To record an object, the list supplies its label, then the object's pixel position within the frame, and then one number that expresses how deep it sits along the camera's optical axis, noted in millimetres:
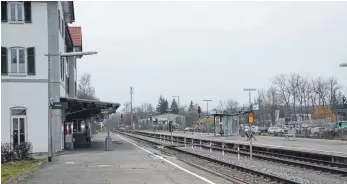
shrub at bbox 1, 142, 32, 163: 23203
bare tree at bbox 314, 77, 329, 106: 102694
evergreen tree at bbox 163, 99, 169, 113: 159075
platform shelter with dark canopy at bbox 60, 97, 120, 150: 31875
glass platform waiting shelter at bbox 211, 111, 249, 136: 52703
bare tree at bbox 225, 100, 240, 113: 131400
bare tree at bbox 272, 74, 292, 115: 103525
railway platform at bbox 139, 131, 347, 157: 26202
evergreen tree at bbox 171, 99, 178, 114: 151675
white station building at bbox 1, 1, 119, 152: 28750
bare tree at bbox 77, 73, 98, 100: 113688
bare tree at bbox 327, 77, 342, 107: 100938
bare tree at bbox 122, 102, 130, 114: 159750
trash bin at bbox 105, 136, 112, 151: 30903
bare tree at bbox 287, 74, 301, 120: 102938
